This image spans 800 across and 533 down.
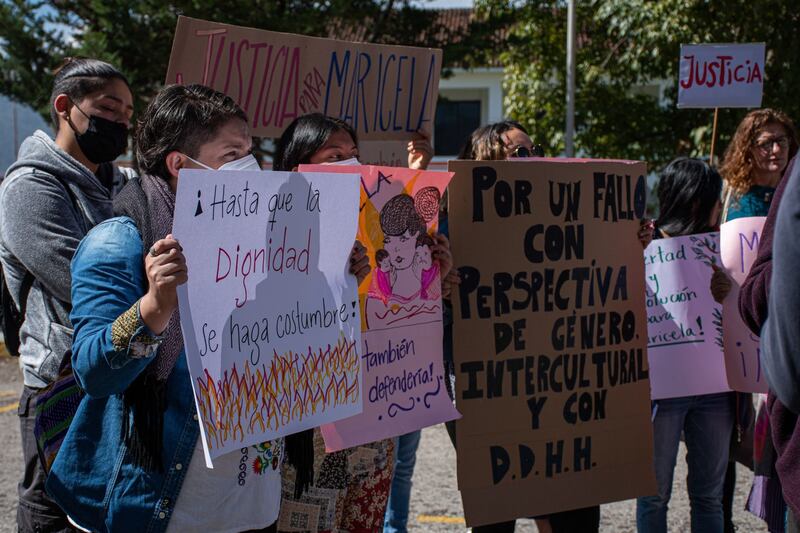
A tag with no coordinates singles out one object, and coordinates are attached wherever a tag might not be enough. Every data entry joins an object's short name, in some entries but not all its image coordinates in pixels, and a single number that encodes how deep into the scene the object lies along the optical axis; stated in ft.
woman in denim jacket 5.56
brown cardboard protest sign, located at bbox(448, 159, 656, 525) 8.70
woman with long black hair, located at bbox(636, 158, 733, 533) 10.82
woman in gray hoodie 7.82
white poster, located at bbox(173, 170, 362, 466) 5.69
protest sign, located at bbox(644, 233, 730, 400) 10.85
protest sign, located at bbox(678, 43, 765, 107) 13.85
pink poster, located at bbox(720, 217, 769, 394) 10.46
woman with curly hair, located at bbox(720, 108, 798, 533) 12.21
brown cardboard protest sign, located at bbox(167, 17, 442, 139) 10.44
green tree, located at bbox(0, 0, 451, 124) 30.17
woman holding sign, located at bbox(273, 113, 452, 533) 7.99
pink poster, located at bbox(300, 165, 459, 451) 7.95
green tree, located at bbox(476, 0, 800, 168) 32.63
